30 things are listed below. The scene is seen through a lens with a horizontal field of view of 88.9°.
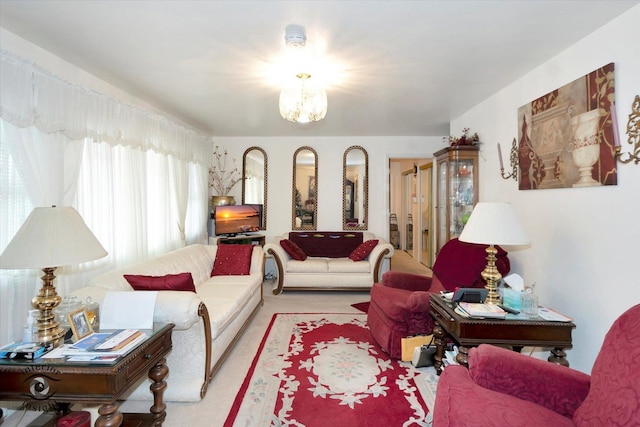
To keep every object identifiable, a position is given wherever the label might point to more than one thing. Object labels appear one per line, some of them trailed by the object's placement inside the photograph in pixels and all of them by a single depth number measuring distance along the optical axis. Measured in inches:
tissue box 86.7
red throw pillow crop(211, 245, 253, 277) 154.6
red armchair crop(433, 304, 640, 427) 48.2
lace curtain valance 83.5
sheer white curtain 84.8
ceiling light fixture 104.6
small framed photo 65.8
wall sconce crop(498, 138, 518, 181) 122.3
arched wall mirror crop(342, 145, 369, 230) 230.8
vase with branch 232.4
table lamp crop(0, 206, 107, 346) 59.3
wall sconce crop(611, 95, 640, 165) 74.4
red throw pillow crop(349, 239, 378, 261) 195.6
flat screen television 205.6
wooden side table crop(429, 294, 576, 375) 78.7
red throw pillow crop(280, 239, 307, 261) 193.9
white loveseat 187.3
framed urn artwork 82.2
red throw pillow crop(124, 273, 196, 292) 91.8
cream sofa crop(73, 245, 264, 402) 80.8
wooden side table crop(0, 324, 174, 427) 57.1
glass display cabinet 153.3
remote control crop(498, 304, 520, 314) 84.6
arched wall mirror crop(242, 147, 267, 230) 233.5
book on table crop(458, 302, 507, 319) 80.7
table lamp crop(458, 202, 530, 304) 84.1
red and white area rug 80.2
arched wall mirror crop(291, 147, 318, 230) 232.1
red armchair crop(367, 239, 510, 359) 107.2
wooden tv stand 203.0
